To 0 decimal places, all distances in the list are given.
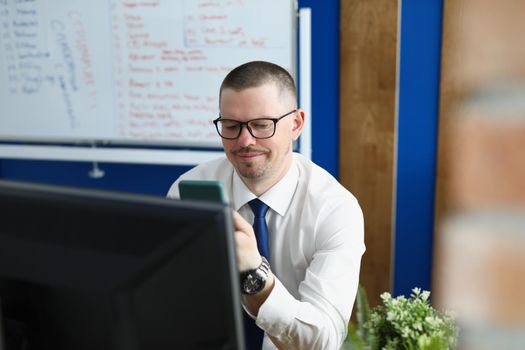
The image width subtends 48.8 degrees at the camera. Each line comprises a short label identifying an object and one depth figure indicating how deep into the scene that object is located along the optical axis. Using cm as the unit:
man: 130
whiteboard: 253
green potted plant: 94
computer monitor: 61
